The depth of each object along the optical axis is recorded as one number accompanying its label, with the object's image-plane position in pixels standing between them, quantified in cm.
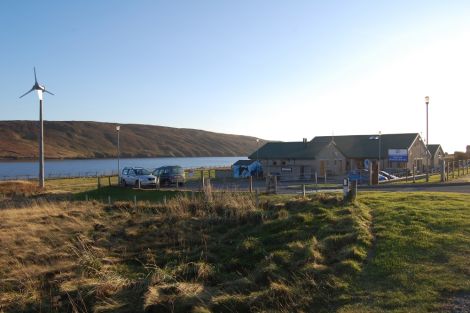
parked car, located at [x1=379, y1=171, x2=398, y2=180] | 4206
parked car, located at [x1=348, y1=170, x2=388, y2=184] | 3821
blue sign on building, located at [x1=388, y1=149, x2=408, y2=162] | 4184
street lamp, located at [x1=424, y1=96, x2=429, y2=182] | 3373
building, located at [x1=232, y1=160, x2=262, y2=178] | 5338
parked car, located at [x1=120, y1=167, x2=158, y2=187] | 3741
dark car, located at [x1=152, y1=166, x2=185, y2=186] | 3950
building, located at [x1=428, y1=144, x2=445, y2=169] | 6566
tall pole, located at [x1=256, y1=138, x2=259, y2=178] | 5344
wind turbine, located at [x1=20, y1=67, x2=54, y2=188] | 3670
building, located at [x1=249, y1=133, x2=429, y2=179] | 5150
